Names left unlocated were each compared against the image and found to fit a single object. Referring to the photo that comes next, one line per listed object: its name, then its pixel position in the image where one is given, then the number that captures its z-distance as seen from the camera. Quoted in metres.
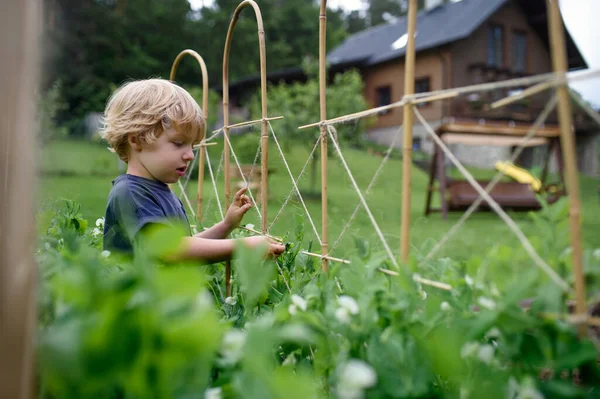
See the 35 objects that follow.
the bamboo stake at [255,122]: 1.91
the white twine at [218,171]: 2.50
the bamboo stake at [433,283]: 0.99
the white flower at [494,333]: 0.91
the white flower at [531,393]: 0.76
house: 15.51
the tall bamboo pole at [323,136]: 1.58
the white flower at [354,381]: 0.73
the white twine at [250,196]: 2.03
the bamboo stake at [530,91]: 0.79
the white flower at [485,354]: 0.85
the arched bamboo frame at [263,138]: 1.84
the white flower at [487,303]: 0.84
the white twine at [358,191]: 1.15
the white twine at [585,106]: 0.81
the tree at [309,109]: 9.63
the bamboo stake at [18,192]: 0.64
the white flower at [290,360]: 1.05
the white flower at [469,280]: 0.94
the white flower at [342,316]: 0.93
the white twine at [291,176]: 1.74
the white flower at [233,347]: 0.84
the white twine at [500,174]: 0.86
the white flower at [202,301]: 0.72
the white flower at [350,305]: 0.93
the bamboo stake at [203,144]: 2.64
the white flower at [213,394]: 0.82
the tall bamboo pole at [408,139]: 1.10
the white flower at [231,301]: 1.65
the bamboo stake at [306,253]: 1.44
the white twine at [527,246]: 0.80
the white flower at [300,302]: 1.02
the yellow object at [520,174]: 10.50
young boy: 1.56
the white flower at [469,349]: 0.87
